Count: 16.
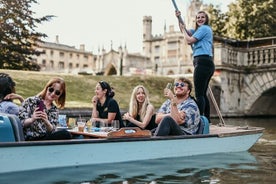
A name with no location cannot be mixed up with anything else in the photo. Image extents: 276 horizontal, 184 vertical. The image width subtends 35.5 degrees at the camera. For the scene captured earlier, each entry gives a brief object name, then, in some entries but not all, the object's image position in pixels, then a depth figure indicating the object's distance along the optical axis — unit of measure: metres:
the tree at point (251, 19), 24.92
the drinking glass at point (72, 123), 7.45
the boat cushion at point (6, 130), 5.25
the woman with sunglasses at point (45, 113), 5.58
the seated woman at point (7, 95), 5.80
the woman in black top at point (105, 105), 7.63
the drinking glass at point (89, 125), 6.91
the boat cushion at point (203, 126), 7.52
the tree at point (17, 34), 24.17
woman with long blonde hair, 7.32
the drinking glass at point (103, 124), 7.02
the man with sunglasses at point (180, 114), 6.87
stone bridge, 20.11
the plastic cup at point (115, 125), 6.97
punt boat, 5.30
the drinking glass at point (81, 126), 6.84
